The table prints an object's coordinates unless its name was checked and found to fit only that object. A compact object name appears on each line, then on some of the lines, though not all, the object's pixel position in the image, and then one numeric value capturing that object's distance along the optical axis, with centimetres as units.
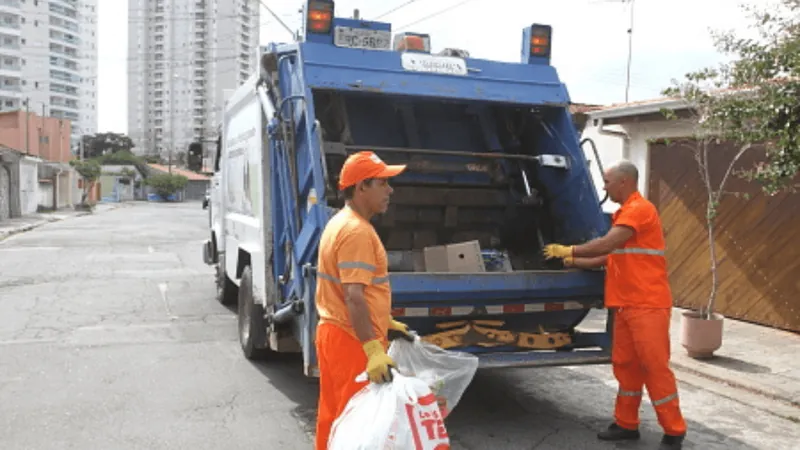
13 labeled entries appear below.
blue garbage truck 423
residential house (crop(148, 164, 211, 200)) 7088
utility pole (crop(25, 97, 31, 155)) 4231
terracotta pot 628
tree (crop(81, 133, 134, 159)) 8343
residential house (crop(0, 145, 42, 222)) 2867
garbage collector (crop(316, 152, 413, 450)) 273
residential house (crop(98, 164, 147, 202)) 6300
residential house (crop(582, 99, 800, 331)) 751
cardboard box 457
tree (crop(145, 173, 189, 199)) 6156
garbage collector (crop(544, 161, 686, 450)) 394
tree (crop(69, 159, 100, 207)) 4781
